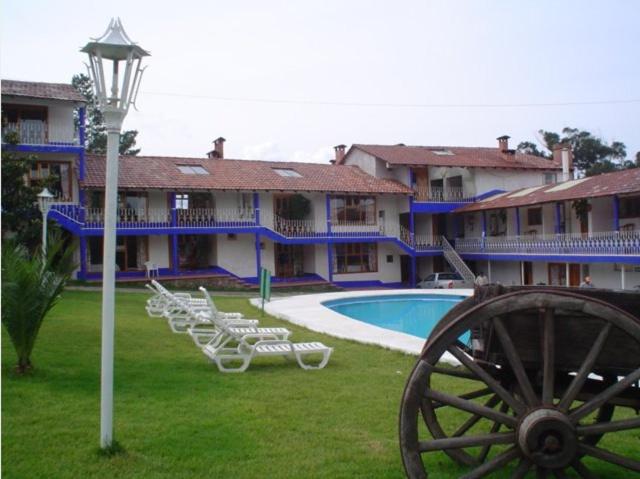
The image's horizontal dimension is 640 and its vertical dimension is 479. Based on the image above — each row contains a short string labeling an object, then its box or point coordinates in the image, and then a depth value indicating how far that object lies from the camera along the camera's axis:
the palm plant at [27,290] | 7.20
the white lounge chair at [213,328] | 9.17
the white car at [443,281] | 28.84
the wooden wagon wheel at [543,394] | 3.46
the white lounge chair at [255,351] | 8.55
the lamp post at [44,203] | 18.42
